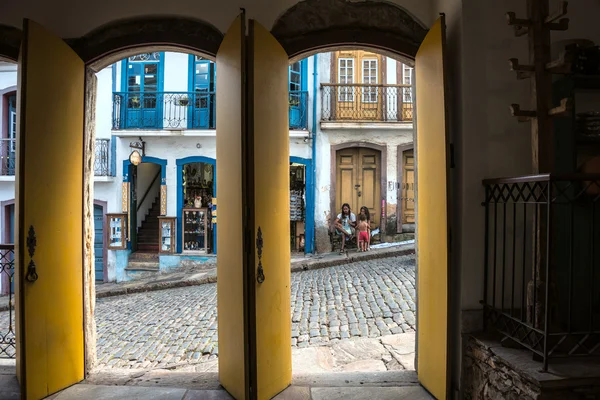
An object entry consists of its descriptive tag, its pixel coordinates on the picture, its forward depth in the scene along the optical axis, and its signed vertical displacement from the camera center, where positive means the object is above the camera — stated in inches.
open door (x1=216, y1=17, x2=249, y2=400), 117.5 -5.3
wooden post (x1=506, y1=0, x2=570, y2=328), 93.2 +19.7
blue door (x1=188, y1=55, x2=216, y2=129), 481.1 +115.0
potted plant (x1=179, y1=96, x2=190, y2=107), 483.2 +107.4
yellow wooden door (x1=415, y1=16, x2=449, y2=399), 113.4 -4.4
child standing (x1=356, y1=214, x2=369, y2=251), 466.3 -38.3
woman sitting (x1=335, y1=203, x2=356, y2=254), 479.5 -26.2
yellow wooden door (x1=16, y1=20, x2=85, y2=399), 118.2 -4.3
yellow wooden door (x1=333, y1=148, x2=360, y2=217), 503.5 +22.3
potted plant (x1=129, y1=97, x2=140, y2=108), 485.7 +108.1
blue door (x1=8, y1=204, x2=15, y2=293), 474.5 -26.1
